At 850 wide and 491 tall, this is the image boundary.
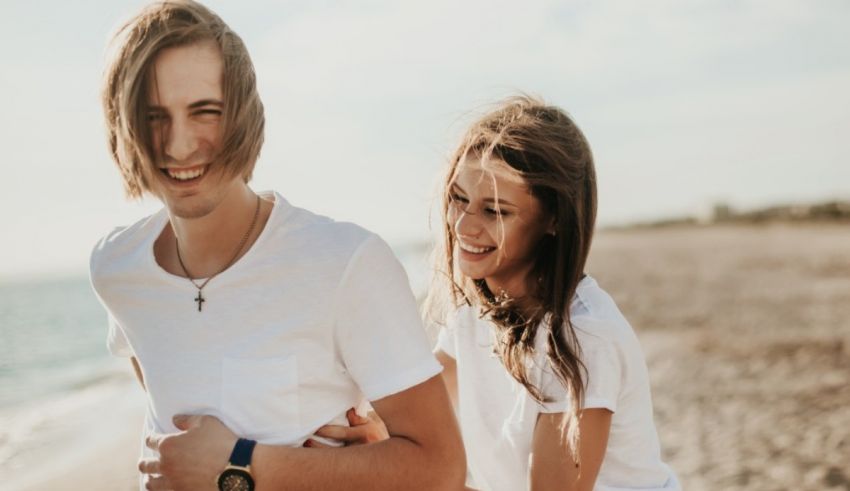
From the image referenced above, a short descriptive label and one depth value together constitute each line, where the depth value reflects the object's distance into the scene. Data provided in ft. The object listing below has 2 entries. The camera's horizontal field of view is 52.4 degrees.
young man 6.57
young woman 8.66
